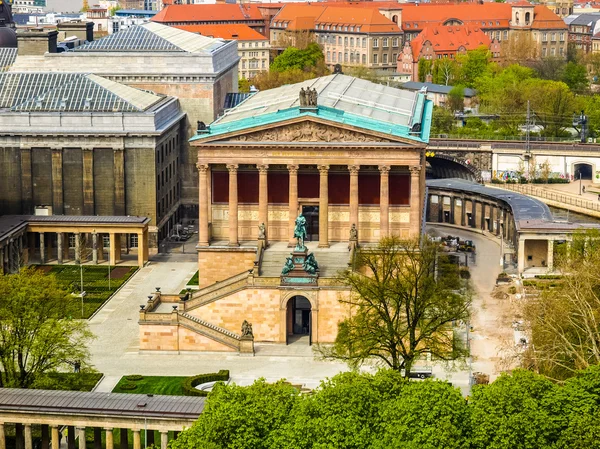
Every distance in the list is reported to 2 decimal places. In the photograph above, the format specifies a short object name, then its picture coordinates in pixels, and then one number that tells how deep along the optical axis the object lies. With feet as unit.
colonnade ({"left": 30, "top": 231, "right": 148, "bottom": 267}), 615.98
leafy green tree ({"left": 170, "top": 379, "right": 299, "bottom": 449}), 351.25
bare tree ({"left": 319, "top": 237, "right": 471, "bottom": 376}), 450.71
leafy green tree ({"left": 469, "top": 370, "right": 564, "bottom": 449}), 352.49
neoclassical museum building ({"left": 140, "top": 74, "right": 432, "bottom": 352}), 538.06
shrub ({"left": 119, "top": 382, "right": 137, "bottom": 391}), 461.78
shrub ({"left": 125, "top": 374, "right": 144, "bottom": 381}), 471.21
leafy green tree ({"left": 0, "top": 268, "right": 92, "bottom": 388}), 435.94
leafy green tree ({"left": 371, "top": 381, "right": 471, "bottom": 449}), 347.36
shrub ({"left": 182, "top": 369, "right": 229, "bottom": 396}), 454.81
